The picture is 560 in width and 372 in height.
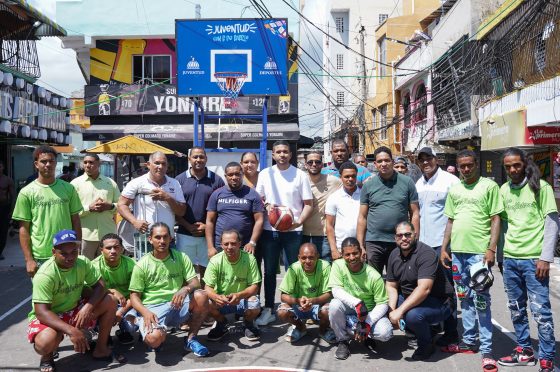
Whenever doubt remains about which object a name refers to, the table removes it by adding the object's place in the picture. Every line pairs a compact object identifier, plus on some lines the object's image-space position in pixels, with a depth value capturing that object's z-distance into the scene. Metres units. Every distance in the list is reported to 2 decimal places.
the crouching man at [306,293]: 5.53
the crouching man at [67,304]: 4.67
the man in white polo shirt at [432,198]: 5.97
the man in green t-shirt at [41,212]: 5.39
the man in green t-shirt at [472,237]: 4.86
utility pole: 26.02
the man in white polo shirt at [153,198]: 5.96
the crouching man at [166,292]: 5.25
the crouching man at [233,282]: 5.53
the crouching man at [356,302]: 5.14
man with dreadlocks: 4.55
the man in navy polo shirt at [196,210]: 6.23
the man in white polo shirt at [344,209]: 6.02
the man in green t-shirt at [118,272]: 5.42
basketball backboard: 11.51
